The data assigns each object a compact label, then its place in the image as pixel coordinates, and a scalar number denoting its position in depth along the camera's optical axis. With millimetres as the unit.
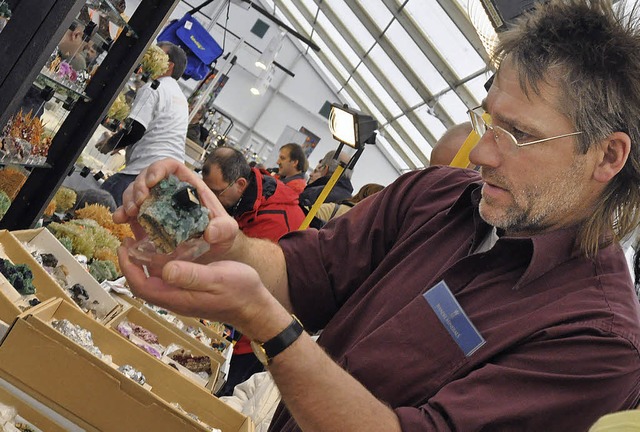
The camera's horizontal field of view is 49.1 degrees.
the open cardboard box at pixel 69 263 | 2910
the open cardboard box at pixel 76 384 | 1875
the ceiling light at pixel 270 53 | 12797
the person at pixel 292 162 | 6066
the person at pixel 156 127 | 4336
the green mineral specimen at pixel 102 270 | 3317
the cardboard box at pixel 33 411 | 1912
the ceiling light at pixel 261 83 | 13139
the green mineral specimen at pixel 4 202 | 2867
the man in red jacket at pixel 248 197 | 4000
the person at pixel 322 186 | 5230
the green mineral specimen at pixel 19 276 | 2328
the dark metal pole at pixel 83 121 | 3154
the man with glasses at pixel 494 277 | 1277
